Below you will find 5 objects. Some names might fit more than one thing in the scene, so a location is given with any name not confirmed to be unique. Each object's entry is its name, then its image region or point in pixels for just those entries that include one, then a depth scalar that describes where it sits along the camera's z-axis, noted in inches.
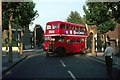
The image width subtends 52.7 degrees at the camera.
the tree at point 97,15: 407.8
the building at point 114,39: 647.2
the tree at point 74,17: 1543.0
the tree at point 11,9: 384.3
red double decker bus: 565.6
